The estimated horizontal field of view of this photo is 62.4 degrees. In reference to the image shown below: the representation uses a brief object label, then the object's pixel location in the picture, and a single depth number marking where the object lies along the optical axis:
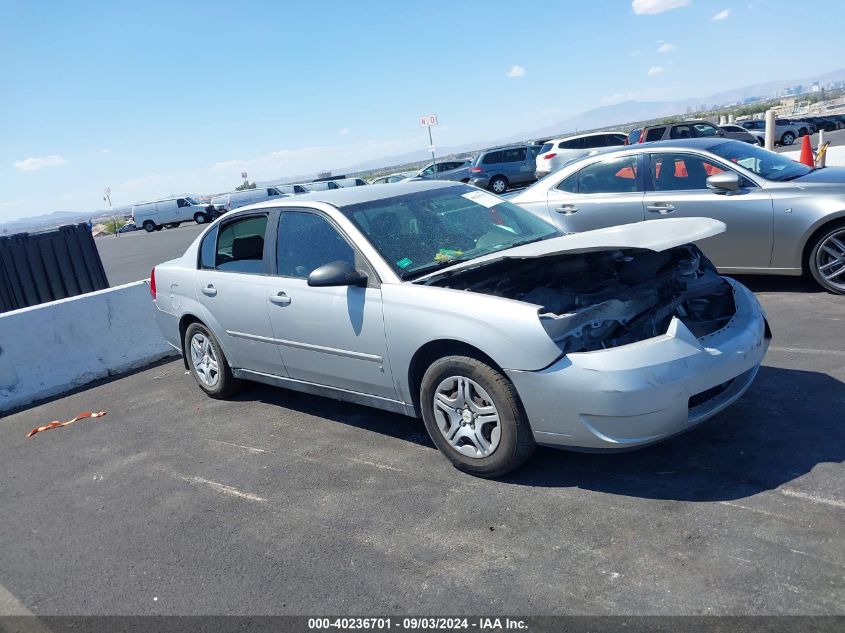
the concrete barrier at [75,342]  6.96
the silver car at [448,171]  33.88
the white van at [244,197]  42.78
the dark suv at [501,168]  30.98
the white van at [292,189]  43.23
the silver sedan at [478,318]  3.50
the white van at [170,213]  44.47
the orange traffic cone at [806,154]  14.08
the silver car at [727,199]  6.60
